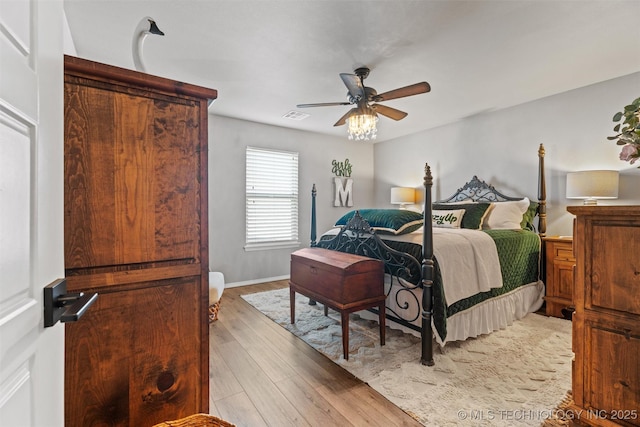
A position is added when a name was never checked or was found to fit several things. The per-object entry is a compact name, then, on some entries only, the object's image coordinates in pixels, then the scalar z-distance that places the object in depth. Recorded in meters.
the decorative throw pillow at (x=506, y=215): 3.40
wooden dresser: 1.31
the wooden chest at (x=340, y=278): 2.24
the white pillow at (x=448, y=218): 3.68
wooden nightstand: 2.99
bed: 2.19
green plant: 1.30
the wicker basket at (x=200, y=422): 0.86
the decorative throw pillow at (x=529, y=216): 3.43
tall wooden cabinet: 0.86
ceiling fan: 2.38
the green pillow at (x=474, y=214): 3.57
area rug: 1.65
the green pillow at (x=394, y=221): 2.61
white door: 0.47
